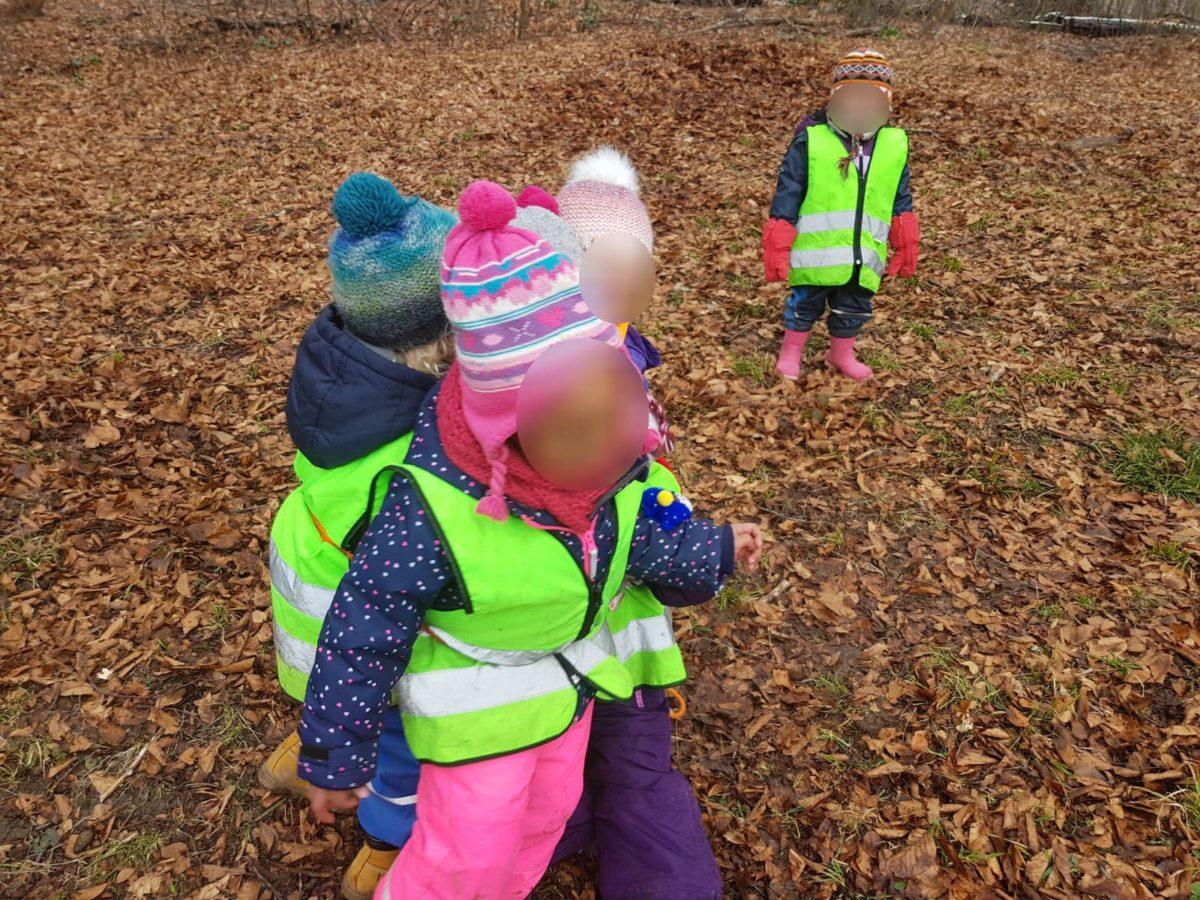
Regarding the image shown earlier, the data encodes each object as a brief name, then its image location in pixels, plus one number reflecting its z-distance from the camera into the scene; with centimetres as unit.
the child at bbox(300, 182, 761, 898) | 149
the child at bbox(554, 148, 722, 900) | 226
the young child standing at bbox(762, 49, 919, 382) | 434
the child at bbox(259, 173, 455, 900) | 165
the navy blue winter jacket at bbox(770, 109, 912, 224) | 455
